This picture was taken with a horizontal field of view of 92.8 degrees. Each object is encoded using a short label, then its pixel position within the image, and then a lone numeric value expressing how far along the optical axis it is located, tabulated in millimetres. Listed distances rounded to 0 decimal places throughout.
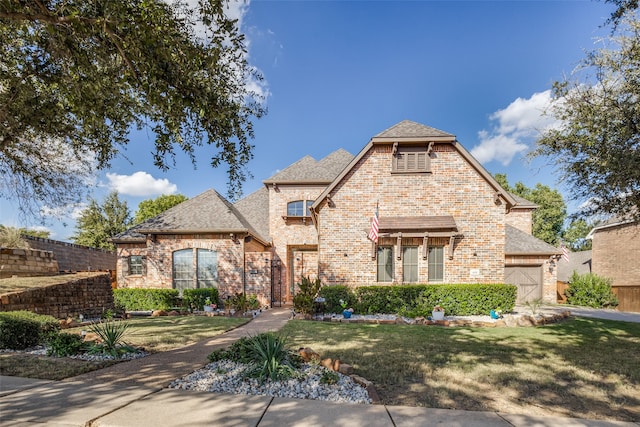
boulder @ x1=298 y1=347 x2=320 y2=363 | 5024
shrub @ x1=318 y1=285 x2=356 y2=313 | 11461
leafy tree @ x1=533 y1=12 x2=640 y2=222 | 6571
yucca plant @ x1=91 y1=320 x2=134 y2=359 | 5720
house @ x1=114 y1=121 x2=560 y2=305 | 11938
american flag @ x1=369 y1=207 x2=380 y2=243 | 11039
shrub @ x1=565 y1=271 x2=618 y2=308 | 16891
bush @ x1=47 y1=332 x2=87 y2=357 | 5648
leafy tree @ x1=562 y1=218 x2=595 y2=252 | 37081
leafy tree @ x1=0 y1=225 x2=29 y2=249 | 12120
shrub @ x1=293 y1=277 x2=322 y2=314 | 10883
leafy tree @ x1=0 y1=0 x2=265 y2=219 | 4586
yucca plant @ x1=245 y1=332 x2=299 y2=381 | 4328
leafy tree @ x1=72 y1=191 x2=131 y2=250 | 28297
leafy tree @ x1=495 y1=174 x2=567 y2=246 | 34469
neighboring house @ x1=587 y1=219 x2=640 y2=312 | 16625
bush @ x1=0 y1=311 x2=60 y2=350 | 6043
